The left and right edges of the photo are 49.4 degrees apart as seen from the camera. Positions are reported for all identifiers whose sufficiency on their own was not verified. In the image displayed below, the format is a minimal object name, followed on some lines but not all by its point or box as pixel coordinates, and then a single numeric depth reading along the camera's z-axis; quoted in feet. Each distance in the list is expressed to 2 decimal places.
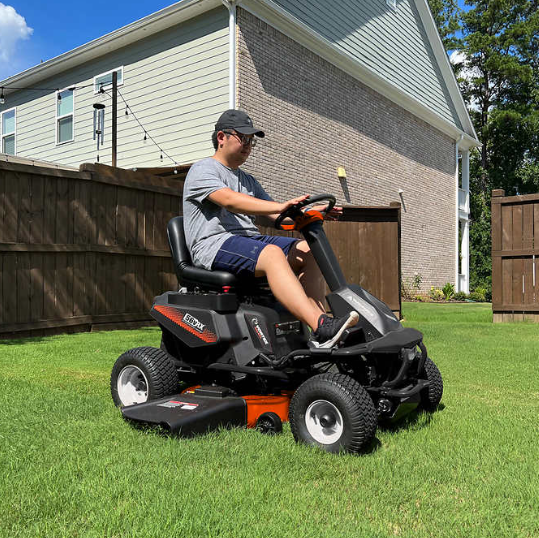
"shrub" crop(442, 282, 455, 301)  53.21
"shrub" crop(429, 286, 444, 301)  52.75
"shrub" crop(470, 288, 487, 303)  55.36
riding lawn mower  7.93
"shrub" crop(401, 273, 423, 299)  50.08
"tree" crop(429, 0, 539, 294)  90.58
